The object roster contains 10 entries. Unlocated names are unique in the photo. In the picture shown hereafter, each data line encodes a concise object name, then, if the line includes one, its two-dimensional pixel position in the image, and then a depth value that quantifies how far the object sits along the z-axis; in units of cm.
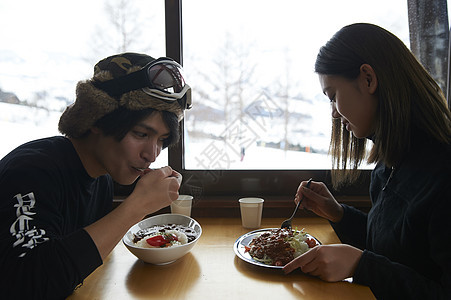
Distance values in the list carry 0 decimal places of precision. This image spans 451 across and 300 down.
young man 92
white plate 125
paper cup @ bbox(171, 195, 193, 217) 173
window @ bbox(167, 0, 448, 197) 204
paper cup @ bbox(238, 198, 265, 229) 168
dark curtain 191
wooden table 107
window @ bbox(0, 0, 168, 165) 206
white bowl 120
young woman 101
